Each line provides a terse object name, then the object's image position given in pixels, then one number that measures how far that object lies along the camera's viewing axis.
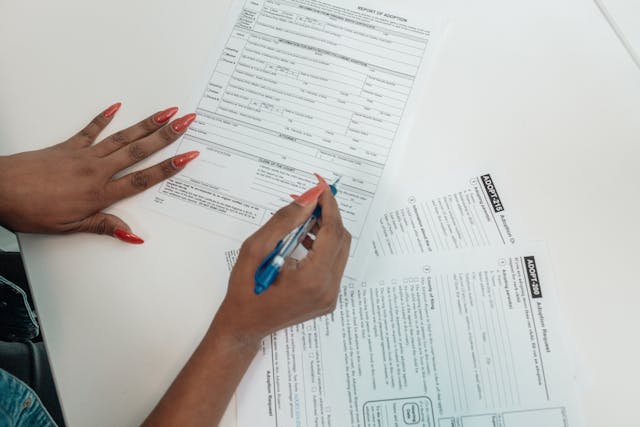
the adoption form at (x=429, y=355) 0.56
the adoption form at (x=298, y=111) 0.65
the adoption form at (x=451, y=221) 0.60
